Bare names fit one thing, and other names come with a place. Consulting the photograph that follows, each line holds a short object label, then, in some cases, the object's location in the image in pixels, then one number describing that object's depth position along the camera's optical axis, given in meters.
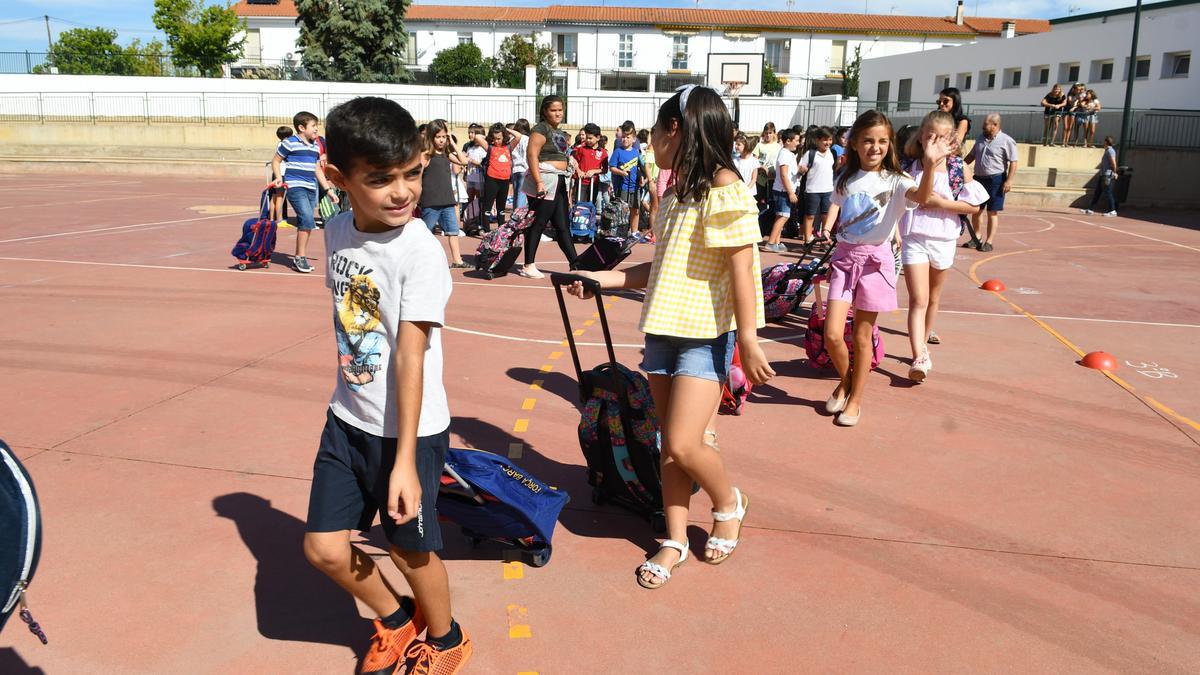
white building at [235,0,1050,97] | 72.31
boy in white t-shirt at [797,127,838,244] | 13.05
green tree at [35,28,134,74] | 67.99
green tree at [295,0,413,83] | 49.84
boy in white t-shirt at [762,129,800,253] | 13.00
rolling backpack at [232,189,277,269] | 10.65
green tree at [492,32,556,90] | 63.72
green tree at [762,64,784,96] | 68.06
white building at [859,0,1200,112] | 32.56
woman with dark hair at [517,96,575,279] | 10.09
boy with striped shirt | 10.43
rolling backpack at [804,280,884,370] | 6.71
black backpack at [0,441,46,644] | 1.98
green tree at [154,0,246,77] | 63.44
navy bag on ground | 3.55
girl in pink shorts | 5.31
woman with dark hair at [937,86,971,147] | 7.14
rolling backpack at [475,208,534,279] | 10.60
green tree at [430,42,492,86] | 66.25
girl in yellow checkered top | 3.30
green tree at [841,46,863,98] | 69.69
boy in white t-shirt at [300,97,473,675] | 2.58
